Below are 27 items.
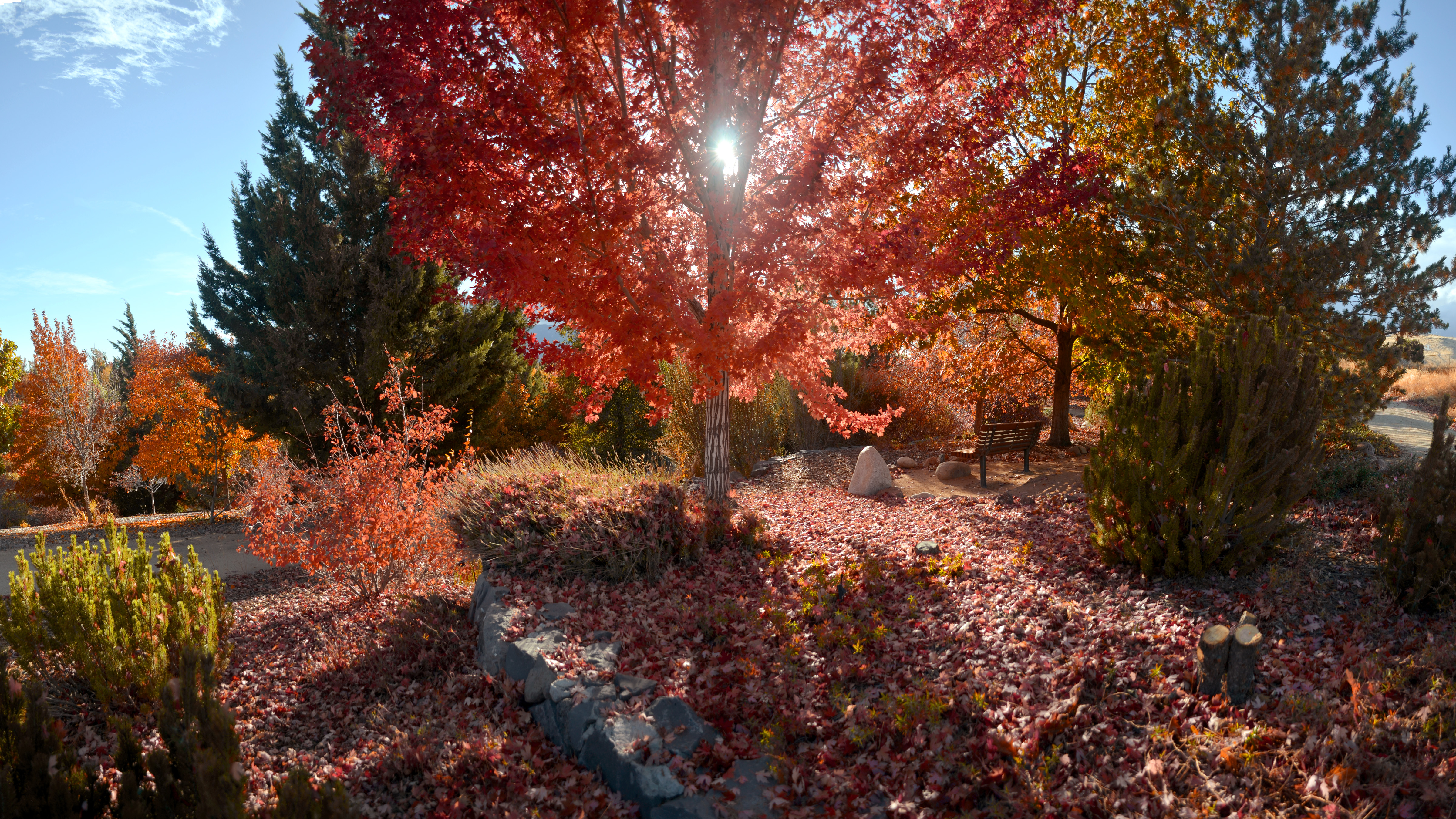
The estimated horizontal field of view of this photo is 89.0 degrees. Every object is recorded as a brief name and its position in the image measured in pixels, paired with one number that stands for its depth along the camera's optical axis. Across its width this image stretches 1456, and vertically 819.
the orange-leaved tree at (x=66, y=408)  20.19
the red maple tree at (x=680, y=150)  5.82
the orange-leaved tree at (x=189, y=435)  19.72
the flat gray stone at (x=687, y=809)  3.40
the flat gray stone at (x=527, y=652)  4.84
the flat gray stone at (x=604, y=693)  4.26
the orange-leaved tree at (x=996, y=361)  14.86
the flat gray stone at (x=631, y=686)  4.37
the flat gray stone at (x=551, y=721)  4.30
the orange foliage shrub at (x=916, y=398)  15.67
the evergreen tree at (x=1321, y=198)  7.82
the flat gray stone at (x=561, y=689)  4.36
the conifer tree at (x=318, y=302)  16.33
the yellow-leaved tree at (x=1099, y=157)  9.59
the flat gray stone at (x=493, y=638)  5.12
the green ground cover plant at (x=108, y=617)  4.89
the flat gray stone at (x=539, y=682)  4.57
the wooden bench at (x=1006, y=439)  10.80
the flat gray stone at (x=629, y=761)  3.55
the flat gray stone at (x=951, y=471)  11.68
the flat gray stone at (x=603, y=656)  4.75
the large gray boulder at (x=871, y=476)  11.03
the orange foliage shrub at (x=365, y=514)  7.16
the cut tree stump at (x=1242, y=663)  3.63
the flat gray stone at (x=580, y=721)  4.09
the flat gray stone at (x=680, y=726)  3.88
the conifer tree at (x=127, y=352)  36.81
